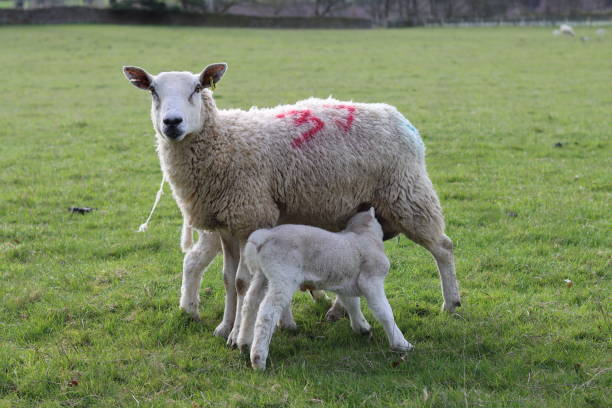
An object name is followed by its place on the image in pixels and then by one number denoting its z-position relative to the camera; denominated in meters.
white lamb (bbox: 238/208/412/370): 4.27
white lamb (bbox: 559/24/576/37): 44.16
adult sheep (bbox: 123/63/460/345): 4.81
